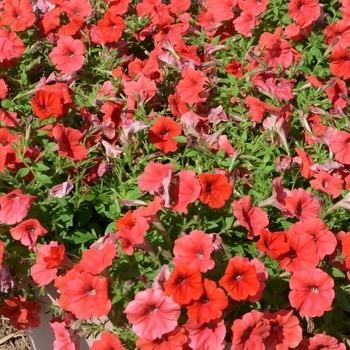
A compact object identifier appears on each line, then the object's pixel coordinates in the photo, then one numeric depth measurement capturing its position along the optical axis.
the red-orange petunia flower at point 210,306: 1.44
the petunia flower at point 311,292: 1.52
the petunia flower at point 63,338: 1.61
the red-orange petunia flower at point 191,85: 2.14
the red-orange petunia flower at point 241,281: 1.44
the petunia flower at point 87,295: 1.49
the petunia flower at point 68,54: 2.37
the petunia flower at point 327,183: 1.83
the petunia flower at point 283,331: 1.55
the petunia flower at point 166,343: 1.45
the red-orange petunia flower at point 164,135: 1.99
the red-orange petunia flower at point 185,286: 1.42
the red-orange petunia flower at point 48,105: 1.96
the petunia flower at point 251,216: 1.62
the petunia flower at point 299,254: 1.55
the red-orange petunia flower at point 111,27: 2.52
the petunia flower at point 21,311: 1.80
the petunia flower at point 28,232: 1.67
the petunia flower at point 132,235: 1.56
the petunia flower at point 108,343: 1.53
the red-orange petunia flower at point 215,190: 1.62
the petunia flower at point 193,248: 1.52
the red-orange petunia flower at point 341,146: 1.88
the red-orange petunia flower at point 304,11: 2.41
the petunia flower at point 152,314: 1.44
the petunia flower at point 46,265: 1.57
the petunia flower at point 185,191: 1.63
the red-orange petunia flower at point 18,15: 2.56
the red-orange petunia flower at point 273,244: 1.52
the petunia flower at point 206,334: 1.47
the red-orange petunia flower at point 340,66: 2.21
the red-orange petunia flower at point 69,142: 1.86
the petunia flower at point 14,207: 1.67
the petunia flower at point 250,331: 1.48
